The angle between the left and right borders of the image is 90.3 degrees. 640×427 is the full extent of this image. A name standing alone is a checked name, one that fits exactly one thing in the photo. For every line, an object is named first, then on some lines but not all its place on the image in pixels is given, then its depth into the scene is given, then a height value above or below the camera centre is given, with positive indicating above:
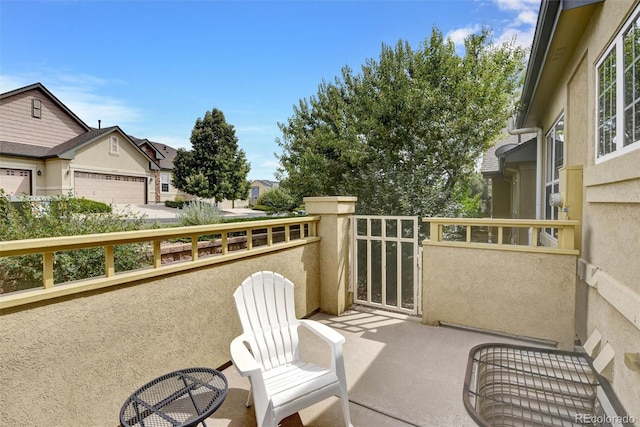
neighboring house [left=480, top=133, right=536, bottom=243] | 7.49 +0.91
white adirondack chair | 2.07 -1.17
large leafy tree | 7.05 +1.92
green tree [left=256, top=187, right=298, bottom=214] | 10.82 +0.12
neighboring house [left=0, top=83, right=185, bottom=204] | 15.18 +2.81
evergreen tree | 23.61 +3.29
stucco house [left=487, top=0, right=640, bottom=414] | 2.21 +0.46
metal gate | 4.63 -1.01
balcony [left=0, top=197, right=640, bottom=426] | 1.92 -1.04
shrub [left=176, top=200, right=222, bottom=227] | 6.28 -0.19
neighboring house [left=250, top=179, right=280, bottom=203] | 49.50 +3.06
